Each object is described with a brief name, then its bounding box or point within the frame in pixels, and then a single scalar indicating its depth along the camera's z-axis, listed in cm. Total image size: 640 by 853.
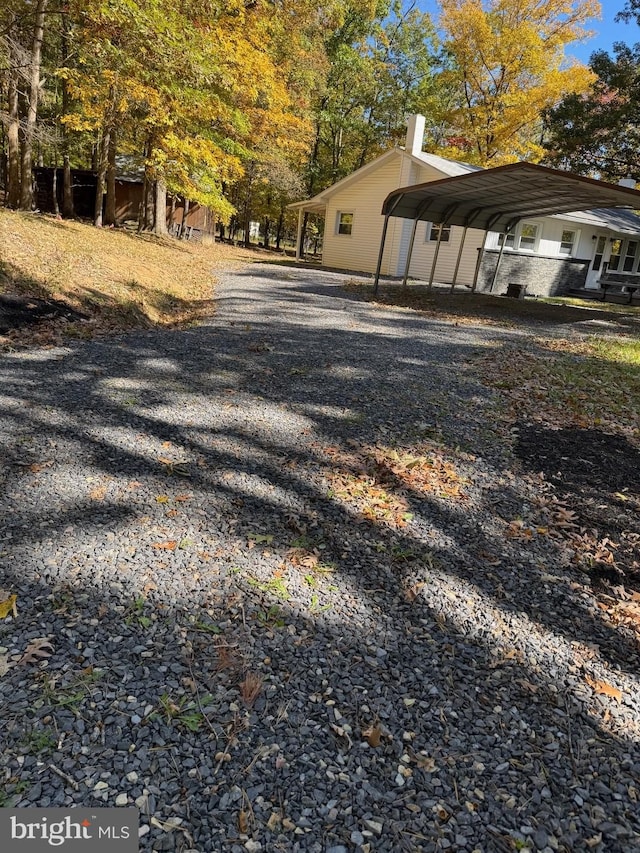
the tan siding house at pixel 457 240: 1827
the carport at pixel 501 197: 959
